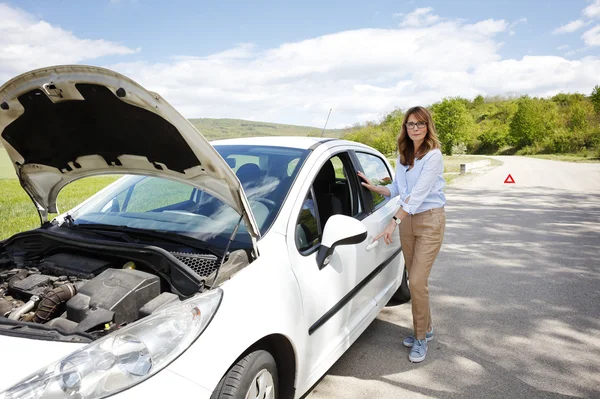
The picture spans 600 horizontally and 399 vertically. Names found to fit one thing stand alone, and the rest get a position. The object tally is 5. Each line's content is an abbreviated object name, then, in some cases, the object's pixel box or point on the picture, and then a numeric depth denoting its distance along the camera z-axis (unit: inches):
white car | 60.8
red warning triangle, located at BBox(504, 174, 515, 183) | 698.9
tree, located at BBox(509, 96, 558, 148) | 3105.3
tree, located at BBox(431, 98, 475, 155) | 2573.8
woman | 119.7
